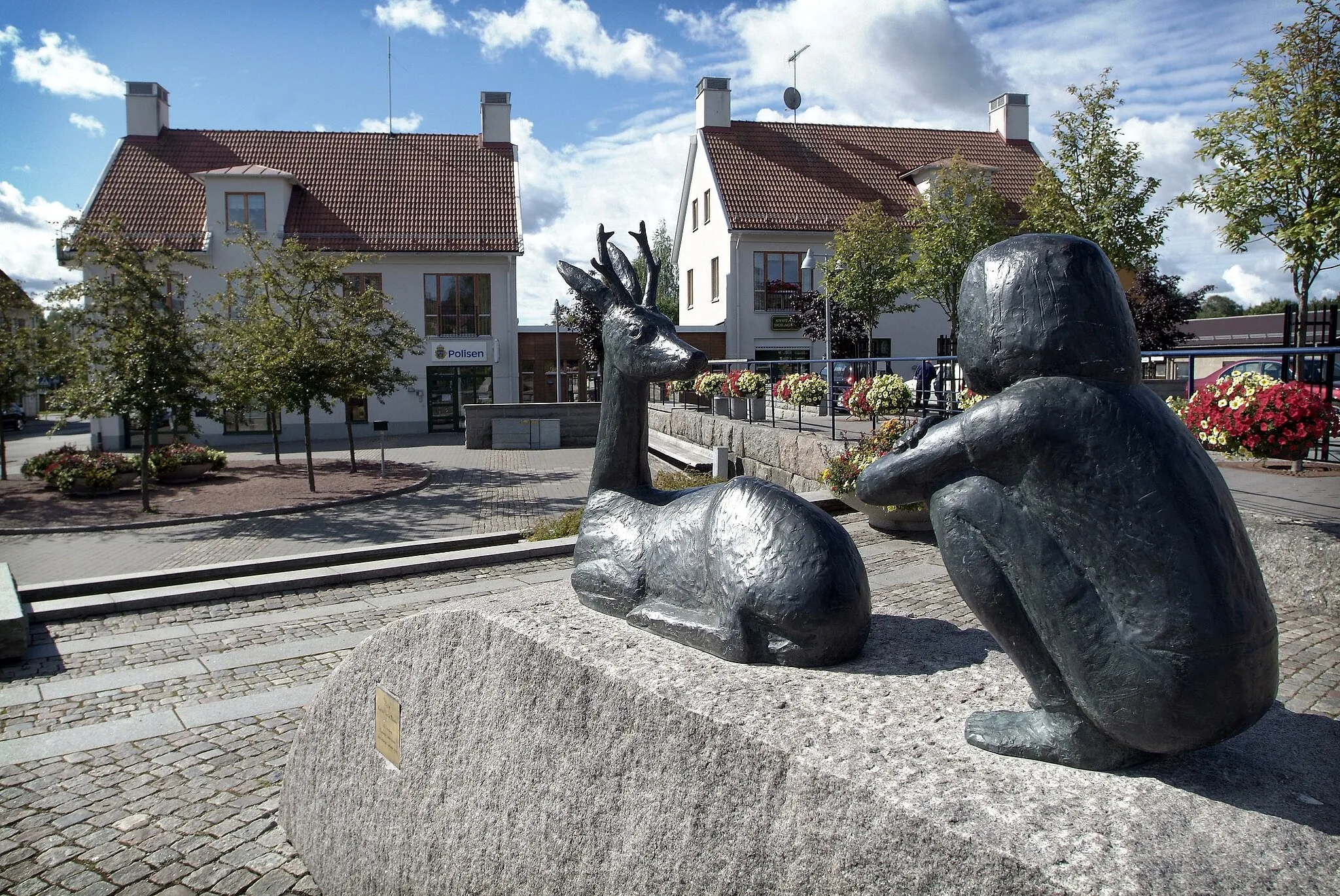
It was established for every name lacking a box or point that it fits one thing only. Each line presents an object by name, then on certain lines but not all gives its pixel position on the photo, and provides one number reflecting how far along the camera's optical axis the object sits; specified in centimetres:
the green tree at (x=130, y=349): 1292
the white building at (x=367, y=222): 2711
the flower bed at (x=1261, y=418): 576
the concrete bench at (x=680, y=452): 1590
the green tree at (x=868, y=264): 2597
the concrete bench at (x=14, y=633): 639
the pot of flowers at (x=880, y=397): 1198
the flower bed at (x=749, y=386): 1650
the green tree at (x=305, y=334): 1611
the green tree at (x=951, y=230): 2402
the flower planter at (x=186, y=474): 1702
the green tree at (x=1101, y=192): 2028
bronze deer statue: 313
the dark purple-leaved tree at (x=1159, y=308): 2736
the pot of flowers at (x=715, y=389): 1818
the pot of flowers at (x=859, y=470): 866
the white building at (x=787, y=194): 2966
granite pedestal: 199
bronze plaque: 376
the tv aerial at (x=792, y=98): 3616
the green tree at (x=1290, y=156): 1000
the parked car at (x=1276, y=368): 930
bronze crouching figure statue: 208
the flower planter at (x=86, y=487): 1541
